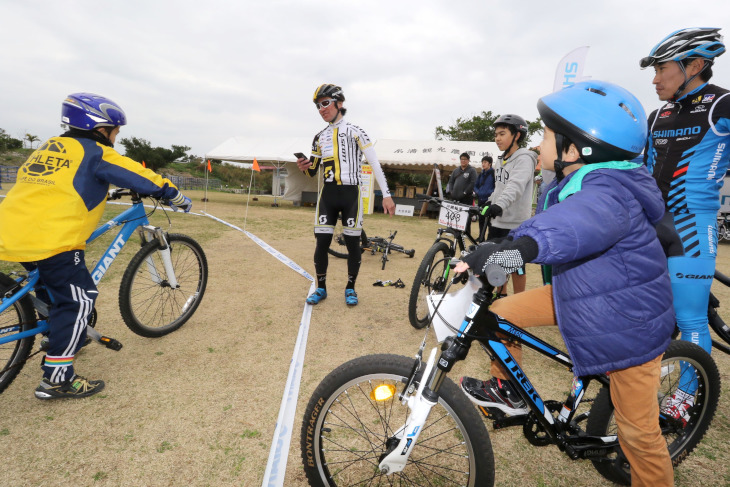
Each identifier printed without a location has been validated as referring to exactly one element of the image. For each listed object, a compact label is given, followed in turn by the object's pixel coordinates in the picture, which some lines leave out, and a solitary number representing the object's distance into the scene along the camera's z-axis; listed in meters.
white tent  17.98
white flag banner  7.05
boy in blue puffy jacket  1.37
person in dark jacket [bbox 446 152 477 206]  10.16
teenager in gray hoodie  3.63
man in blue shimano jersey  2.24
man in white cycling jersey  4.18
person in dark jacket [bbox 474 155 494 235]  6.77
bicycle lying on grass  7.29
